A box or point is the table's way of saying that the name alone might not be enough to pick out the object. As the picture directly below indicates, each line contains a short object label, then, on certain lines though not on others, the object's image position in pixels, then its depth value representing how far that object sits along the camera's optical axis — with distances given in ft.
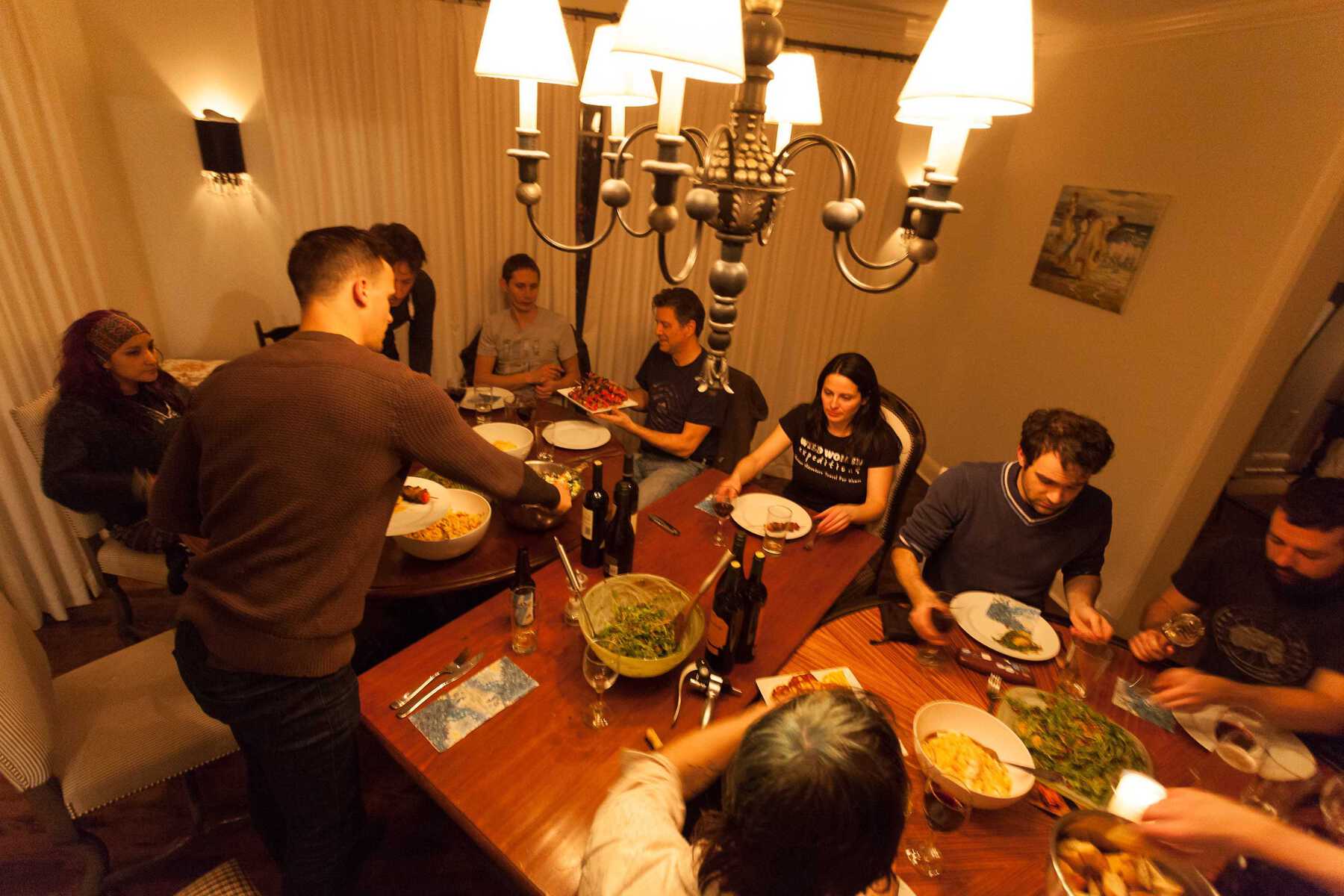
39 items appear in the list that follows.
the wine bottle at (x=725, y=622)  5.22
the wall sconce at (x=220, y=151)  10.05
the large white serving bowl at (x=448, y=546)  6.06
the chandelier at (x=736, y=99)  3.01
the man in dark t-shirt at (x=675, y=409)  9.71
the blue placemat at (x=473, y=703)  4.54
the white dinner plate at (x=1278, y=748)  4.33
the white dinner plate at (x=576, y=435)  8.70
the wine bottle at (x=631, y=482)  6.18
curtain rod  10.96
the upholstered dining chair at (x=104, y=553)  7.07
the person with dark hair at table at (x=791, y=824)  2.69
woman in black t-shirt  8.15
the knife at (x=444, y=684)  4.66
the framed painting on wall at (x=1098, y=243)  11.01
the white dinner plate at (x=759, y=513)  7.24
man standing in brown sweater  4.27
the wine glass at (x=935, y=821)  3.95
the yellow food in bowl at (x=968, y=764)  4.23
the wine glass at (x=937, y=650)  5.49
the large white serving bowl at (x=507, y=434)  8.41
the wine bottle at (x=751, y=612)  5.23
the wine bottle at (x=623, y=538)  6.12
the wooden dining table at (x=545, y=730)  3.96
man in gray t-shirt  11.14
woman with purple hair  7.00
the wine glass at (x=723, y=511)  7.37
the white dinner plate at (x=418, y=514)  6.28
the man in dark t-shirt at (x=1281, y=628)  4.96
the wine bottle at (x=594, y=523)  6.02
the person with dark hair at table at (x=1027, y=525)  6.20
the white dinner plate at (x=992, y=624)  5.73
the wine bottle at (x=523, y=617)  5.20
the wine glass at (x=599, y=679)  4.63
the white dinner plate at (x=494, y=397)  9.28
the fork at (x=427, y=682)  4.70
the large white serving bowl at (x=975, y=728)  4.45
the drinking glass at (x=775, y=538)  6.90
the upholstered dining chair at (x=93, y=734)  4.62
